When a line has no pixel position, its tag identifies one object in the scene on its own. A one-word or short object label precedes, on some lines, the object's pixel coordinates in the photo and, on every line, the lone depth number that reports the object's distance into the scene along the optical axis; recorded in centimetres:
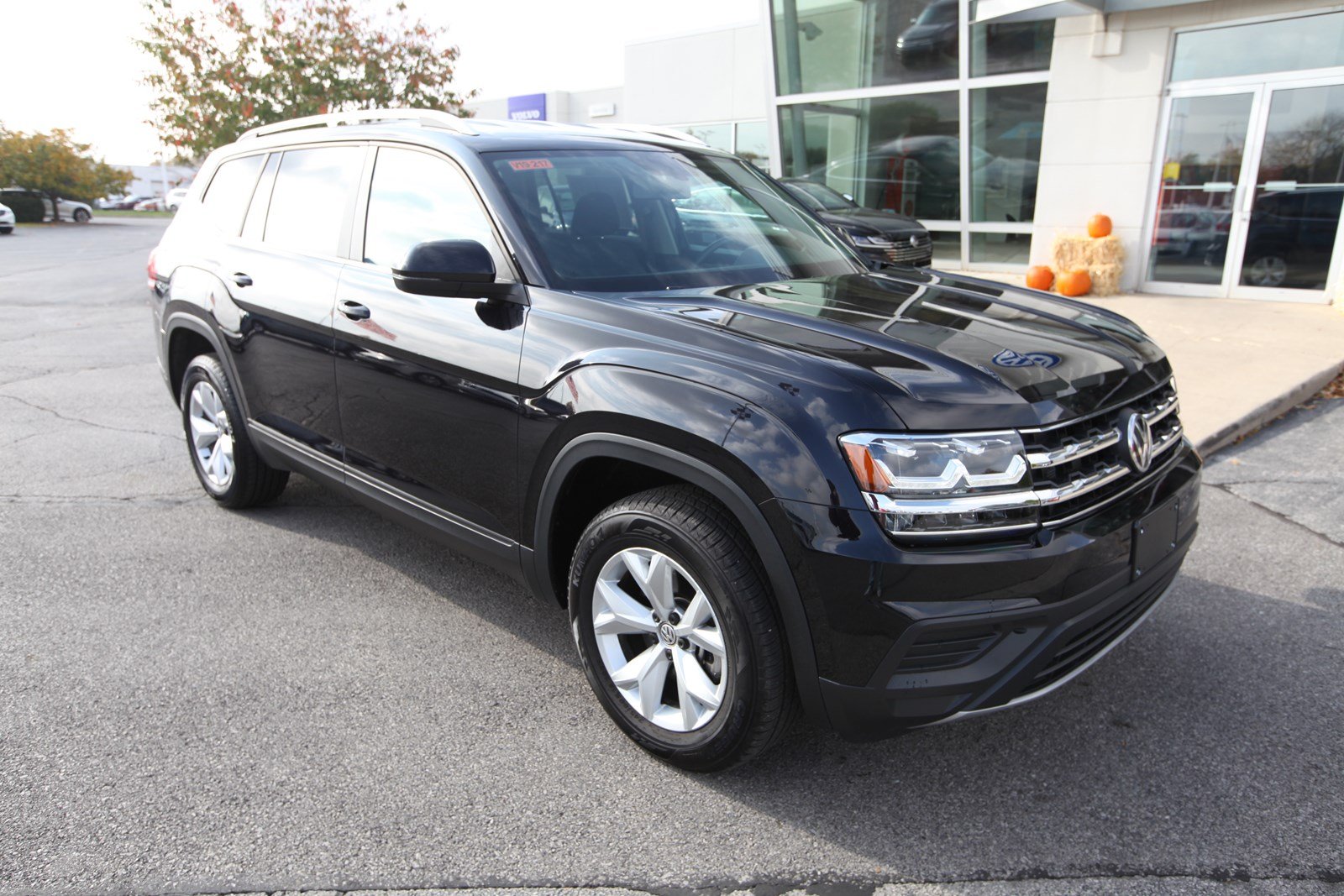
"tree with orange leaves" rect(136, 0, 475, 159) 1852
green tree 4081
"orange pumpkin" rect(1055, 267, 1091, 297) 1171
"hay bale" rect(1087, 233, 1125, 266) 1172
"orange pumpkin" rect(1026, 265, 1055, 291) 1220
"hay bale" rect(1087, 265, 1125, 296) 1173
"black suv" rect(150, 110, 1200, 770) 229
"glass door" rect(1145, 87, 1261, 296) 1098
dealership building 1062
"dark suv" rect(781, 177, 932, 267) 1161
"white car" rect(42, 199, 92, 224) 4134
